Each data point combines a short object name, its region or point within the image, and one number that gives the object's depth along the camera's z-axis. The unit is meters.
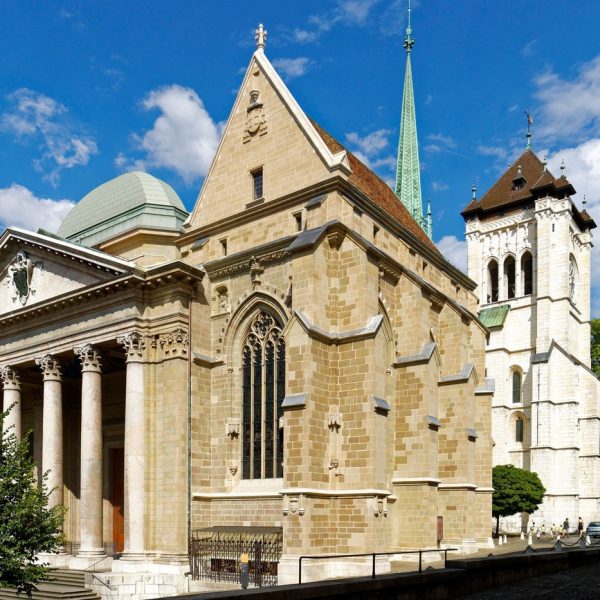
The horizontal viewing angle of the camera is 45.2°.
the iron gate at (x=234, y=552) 21.30
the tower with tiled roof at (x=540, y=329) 57.59
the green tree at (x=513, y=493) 48.42
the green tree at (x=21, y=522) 19.17
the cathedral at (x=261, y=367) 21.78
